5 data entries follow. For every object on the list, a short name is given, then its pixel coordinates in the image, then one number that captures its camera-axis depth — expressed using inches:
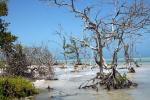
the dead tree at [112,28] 559.5
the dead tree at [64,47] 1604.1
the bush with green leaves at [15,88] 409.0
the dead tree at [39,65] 668.8
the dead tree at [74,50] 1574.4
